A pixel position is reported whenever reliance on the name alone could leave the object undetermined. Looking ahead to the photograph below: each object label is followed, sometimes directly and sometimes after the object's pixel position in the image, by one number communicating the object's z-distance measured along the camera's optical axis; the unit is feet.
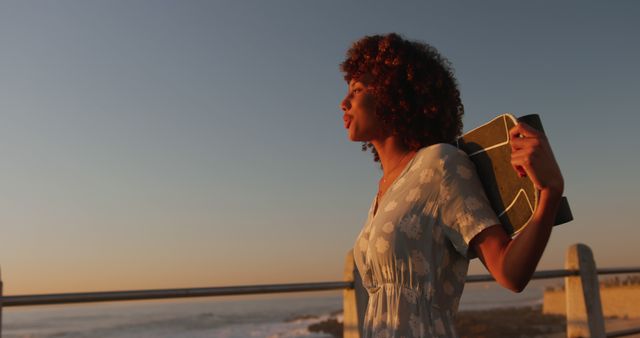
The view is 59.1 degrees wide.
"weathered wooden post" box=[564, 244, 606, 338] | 13.60
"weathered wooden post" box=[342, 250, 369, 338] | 9.97
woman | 3.94
